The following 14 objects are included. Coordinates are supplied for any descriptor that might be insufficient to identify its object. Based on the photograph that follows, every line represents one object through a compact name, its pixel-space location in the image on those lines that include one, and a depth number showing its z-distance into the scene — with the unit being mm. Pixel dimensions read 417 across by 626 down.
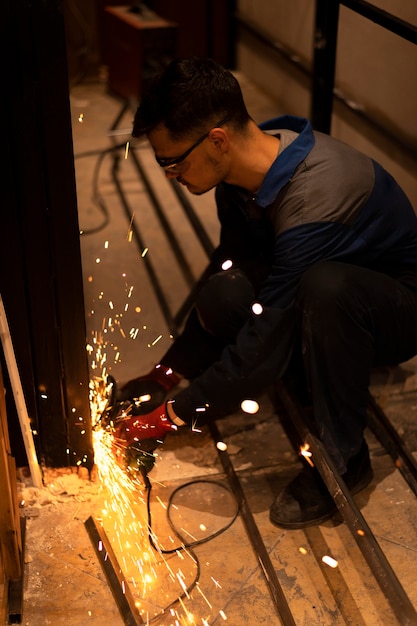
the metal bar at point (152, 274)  3259
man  2145
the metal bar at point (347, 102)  3371
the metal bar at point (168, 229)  3644
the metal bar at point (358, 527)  1770
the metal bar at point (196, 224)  3557
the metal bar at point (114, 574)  2039
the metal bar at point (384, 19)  2326
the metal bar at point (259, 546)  2035
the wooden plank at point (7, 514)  1975
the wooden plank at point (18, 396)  2045
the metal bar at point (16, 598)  2029
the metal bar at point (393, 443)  2451
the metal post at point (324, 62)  2842
